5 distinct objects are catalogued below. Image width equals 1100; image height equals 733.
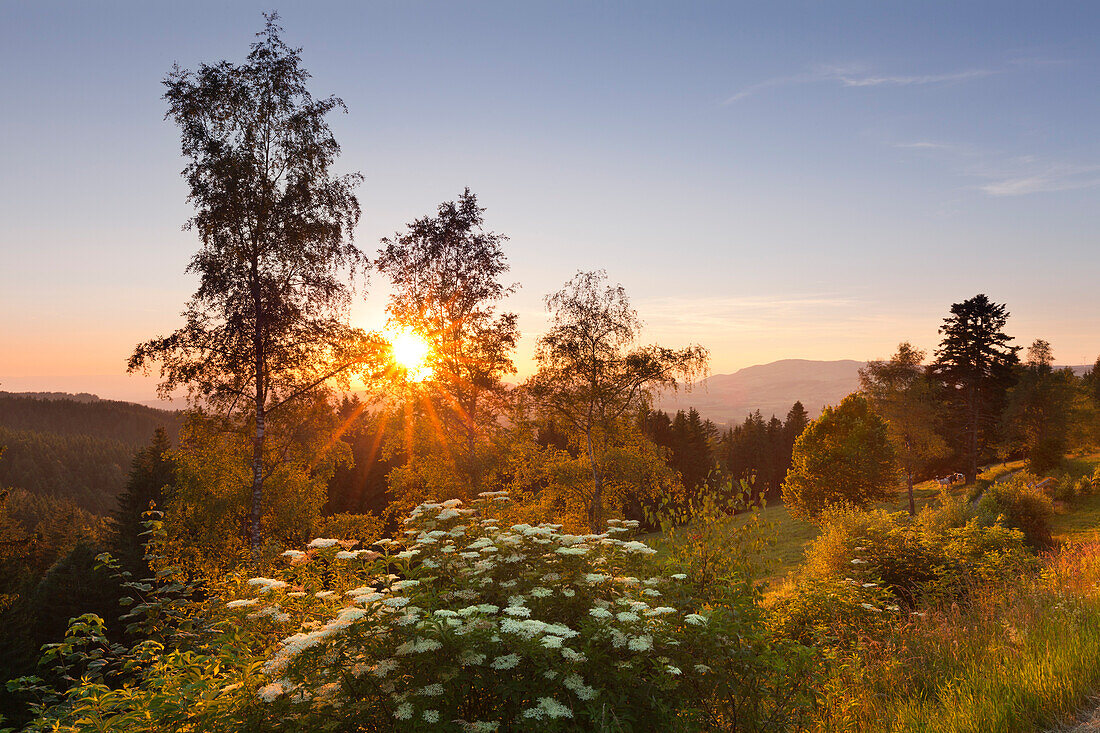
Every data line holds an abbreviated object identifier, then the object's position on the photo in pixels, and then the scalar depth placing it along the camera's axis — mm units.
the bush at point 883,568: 9070
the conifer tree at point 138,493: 32531
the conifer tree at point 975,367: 38406
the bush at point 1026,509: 21281
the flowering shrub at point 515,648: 4062
